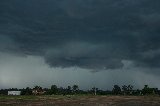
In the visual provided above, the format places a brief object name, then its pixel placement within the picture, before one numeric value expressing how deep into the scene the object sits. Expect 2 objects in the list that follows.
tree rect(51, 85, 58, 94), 79.53
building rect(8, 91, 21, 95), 80.01
